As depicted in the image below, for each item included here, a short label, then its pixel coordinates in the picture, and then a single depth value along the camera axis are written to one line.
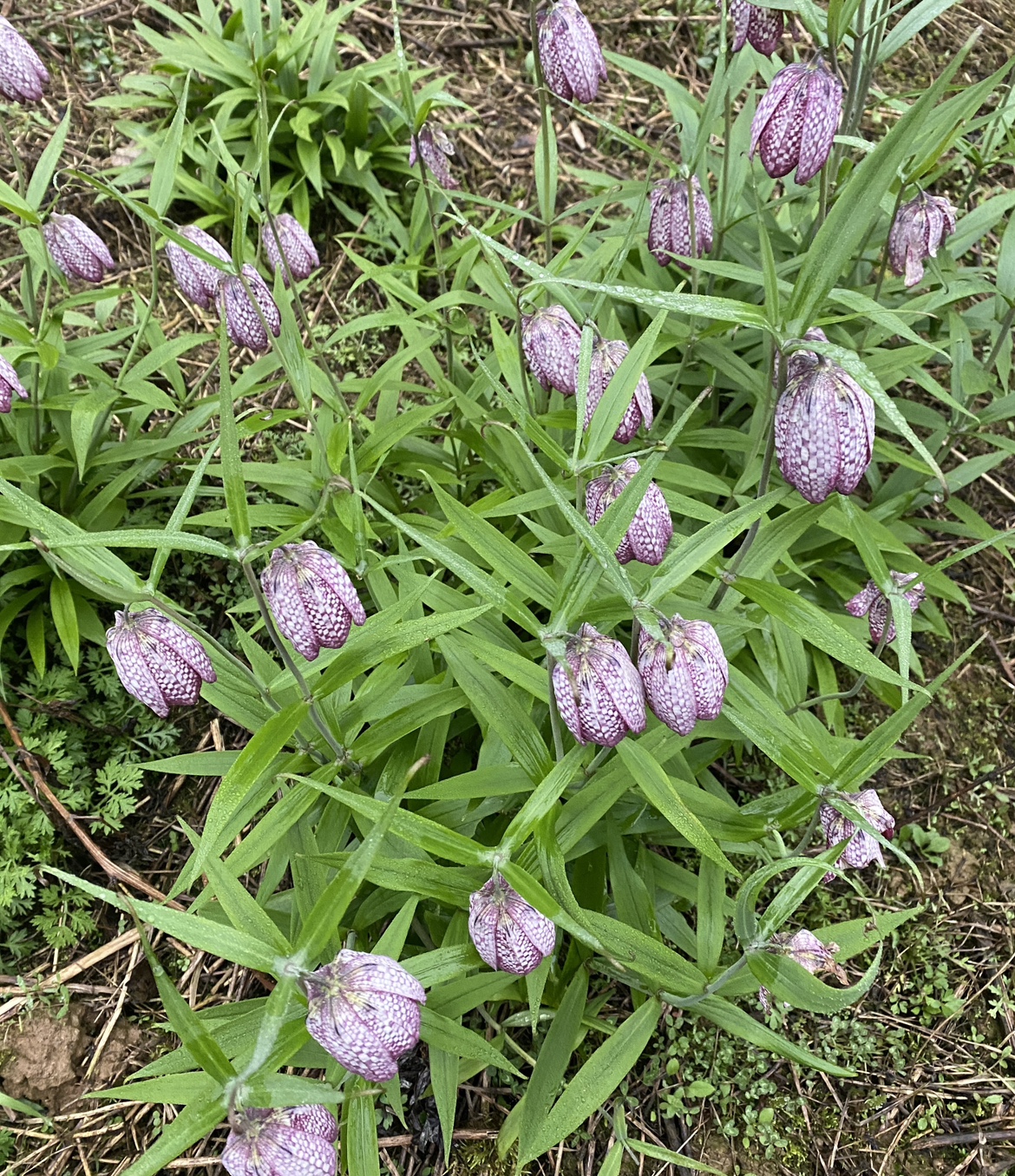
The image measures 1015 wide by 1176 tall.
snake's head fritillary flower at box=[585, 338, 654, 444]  0.39
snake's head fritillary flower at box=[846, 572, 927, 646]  0.41
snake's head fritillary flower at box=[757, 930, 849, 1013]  0.37
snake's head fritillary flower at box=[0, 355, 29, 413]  0.46
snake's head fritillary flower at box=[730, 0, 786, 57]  0.43
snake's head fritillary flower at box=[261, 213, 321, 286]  0.50
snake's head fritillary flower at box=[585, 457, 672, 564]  0.36
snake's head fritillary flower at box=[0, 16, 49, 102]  0.47
